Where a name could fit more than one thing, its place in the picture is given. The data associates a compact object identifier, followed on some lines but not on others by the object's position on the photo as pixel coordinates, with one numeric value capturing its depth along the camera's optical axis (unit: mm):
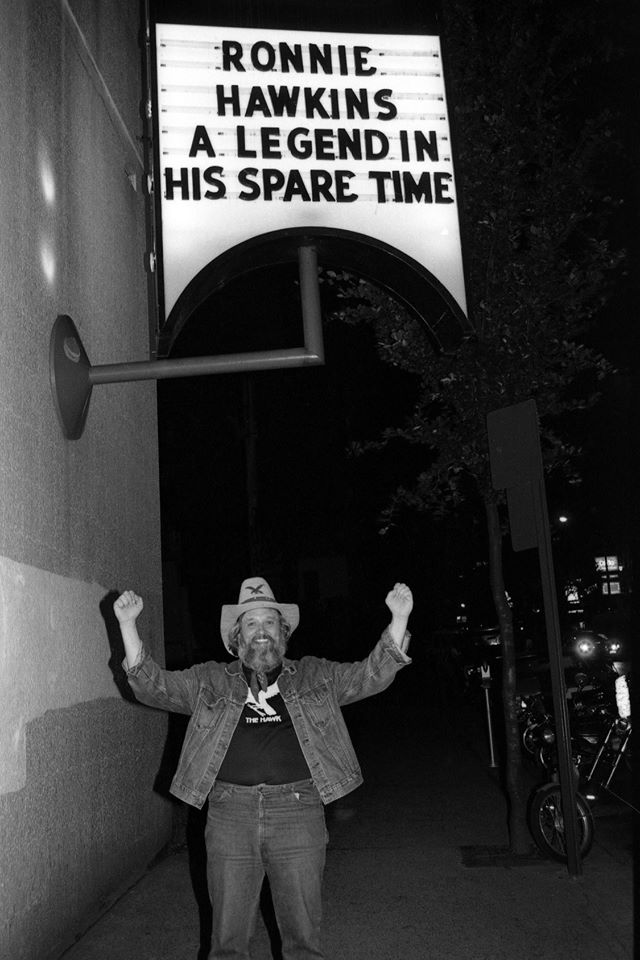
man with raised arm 3605
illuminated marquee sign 4910
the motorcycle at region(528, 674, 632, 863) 6469
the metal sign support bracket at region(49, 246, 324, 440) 4496
